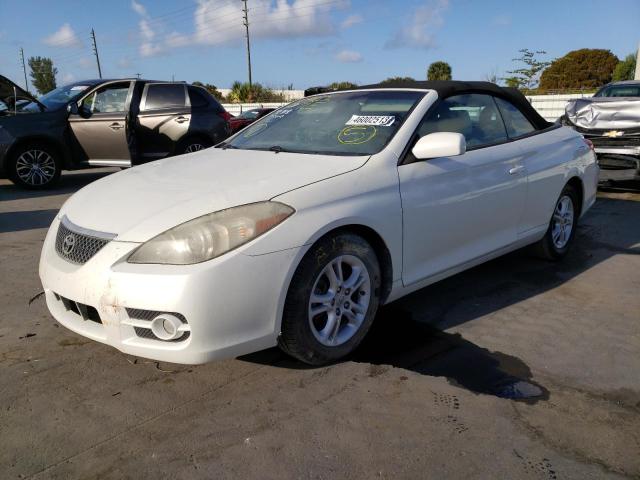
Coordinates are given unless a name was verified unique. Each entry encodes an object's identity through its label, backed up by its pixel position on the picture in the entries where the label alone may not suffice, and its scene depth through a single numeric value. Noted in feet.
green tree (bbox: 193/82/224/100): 140.31
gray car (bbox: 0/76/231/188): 27.45
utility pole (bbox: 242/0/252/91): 145.22
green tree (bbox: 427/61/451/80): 158.75
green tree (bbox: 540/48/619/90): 165.17
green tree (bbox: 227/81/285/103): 121.19
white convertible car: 7.86
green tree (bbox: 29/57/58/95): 208.44
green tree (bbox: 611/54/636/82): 135.44
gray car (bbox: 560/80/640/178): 25.22
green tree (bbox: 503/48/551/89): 89.30
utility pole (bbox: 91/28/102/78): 193.01
